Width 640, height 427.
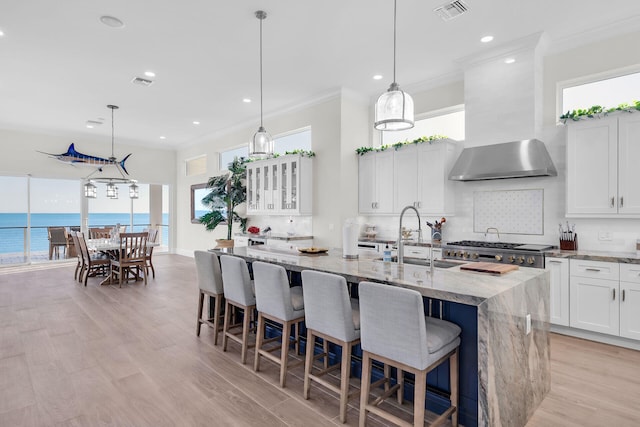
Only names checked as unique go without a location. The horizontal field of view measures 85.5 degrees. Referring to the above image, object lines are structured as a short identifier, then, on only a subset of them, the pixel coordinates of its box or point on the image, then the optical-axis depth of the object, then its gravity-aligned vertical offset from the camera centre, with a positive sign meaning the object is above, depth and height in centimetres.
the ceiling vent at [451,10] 342 +205
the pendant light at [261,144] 395 +78
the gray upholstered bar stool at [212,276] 350 -67
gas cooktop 394 -40
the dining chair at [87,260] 634 -93
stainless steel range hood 396 +61
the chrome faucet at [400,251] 269 -31
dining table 637 -66
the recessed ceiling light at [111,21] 370 +207
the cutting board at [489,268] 239 -40
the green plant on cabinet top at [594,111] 350 +107
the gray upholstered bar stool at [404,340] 182 -71
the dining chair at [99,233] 815 -53
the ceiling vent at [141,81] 540 +206
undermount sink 289 -43
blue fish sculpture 874 +135
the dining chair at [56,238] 876 -69
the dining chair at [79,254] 664 -84
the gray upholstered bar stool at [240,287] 306 -69
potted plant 771 +30
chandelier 753 +65
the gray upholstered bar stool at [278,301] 265 -71
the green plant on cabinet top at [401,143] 494 +105
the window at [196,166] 966 +132
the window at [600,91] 384 +141
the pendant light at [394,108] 247 +75
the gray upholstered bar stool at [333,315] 220 -69
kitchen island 181 -69
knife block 395 -37
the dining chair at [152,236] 737 -53
